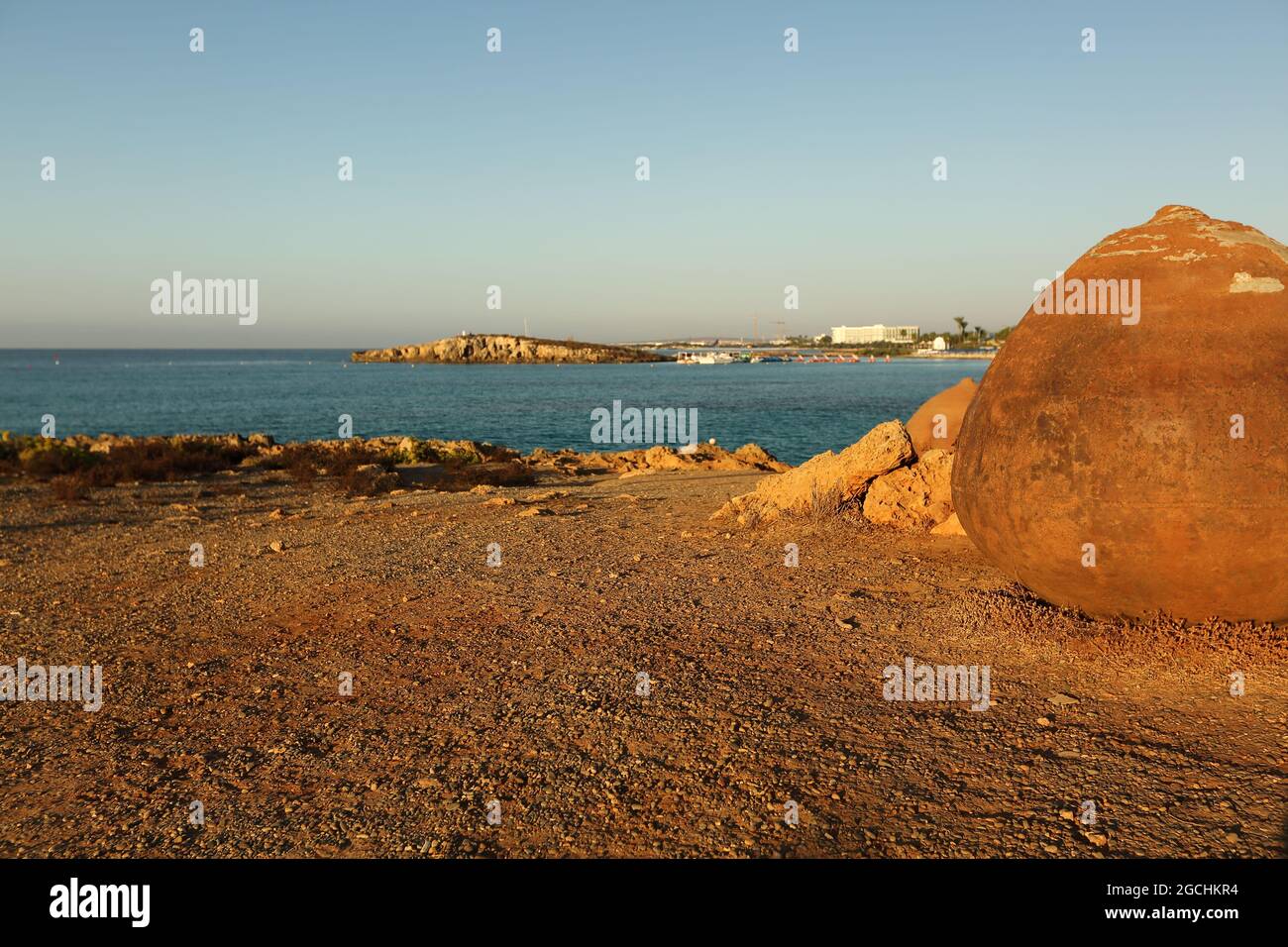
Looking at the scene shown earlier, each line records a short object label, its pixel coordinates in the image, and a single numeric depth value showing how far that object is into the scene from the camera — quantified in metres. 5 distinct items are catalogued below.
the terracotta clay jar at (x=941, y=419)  13.80
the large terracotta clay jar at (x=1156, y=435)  5.62
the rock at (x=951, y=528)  9.98
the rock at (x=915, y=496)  10.38
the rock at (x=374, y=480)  16.11
